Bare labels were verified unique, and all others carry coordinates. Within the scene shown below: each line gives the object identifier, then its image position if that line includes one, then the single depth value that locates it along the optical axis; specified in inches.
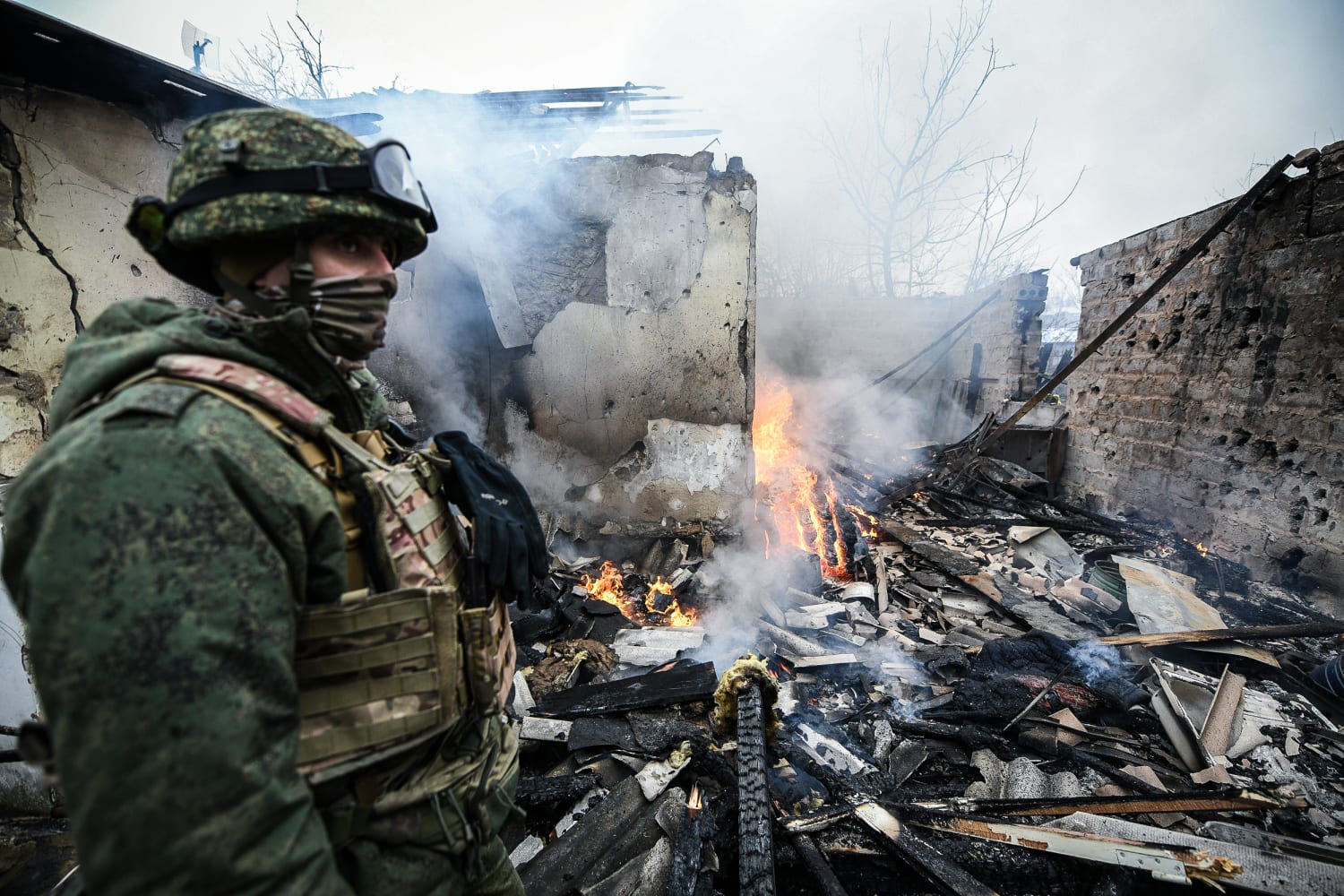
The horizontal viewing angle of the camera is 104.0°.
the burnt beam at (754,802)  85.2
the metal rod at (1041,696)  133.1
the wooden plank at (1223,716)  126.6
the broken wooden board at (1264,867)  87.7
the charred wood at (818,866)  90.0
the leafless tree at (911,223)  735.7
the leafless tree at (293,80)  500.6
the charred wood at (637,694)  137.5
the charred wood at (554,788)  108.9
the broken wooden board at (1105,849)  88.8
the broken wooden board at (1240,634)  158.7
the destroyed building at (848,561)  101.0
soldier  32.3
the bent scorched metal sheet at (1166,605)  169.2
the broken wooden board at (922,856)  88.9
